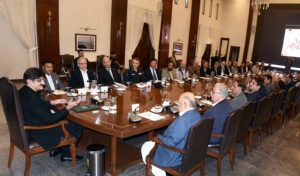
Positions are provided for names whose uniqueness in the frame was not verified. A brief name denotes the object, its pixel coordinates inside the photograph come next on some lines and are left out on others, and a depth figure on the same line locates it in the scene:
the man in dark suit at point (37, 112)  2.63
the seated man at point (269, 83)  5.46
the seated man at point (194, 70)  7.73
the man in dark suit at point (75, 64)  6.99
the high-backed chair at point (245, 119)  3.15
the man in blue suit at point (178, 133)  2.30
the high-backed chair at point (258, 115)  3.86
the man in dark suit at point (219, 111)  2.87
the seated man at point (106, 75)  5.29
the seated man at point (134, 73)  5.66
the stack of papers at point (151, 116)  2.88
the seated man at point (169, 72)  6.76
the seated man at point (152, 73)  6.12
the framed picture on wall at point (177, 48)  12.59
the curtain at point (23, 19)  6.87
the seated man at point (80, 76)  4.86
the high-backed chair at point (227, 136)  2.76
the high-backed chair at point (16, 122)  2.48
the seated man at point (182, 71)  7.01
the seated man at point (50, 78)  4.57
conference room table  2.58
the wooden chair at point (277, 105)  4.74
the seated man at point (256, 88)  4.17
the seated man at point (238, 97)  3.59
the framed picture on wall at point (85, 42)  8.38
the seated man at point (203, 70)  7.89
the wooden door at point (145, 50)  10.87
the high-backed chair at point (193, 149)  2.21
